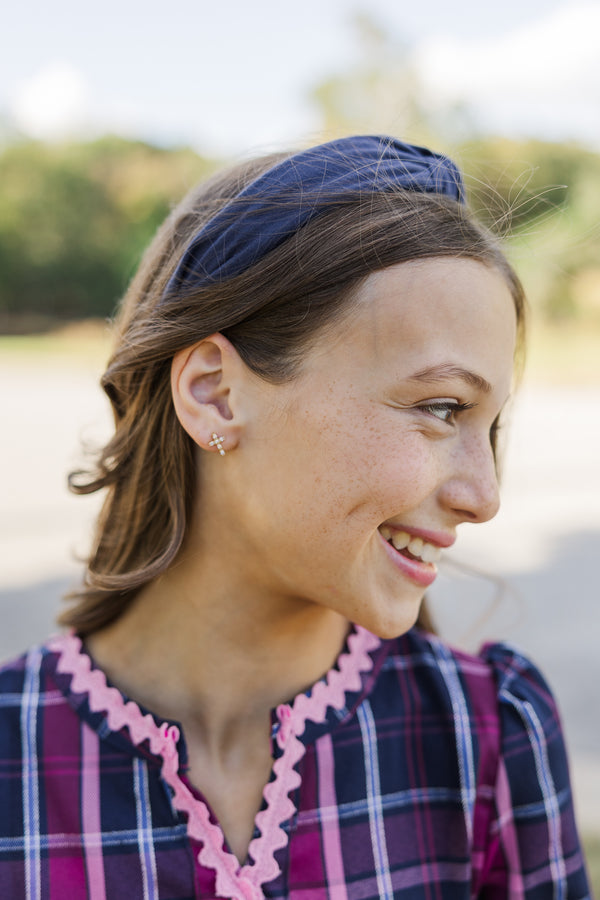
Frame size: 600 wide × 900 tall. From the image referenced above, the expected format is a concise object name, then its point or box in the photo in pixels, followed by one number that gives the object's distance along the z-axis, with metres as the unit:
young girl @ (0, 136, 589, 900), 0.58
